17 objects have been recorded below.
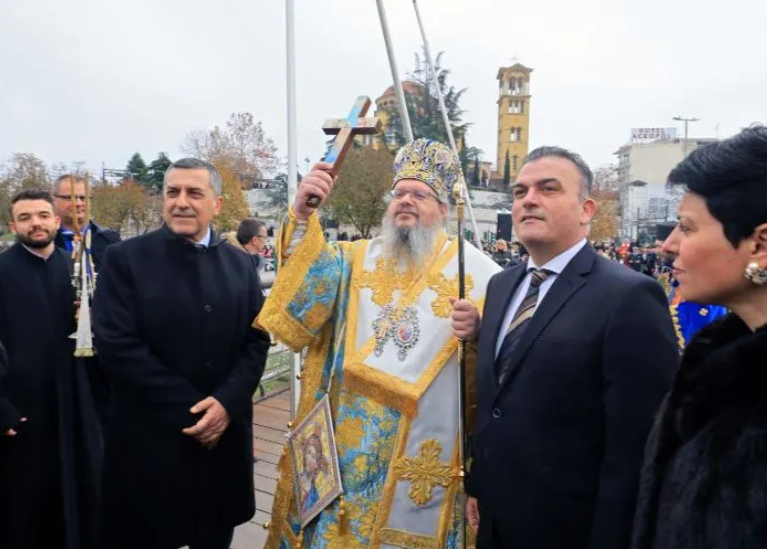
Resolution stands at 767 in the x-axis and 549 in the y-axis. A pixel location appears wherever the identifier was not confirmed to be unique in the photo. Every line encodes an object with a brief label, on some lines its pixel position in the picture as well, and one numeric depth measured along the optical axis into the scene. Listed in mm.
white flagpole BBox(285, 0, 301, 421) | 4129
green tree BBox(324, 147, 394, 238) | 22891
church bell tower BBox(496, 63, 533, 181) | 83250
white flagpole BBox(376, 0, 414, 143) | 4430
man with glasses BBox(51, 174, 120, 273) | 3862
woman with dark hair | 1193
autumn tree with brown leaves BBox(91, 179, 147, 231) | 31797
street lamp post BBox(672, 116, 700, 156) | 32344
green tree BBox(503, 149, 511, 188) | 67100
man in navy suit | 1665
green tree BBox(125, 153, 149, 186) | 49875
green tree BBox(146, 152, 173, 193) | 44025
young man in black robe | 2977
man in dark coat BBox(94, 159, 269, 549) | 2572
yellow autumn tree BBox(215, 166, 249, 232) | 27625
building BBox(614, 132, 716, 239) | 52375
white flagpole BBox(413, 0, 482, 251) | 6086
